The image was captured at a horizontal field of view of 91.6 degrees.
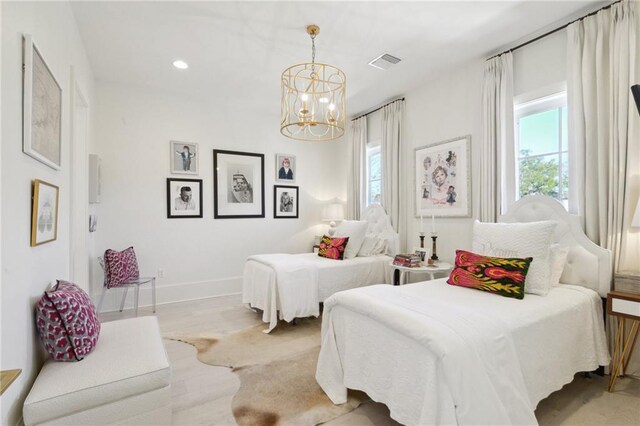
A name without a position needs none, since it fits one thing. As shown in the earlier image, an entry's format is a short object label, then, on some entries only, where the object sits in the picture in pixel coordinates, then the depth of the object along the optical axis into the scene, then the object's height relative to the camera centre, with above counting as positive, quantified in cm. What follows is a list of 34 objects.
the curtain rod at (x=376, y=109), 416 +161
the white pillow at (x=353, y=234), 384 -20
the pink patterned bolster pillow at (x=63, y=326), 151 -53
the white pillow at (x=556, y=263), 231 -34
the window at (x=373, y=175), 470 +65
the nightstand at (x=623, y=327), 193 -74
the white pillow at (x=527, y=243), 214 -20
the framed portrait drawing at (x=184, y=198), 416 +28
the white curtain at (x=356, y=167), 482 +81
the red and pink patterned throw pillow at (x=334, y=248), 374 -36
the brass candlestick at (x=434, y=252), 341 -38
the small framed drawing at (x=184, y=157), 417 +84
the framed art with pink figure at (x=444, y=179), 335 +45
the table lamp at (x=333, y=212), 507 +10
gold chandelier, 252 +160
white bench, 130 -75
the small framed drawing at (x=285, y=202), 496 +27
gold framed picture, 154 +4
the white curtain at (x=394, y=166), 409 +70
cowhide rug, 185 -115
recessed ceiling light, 323 +164
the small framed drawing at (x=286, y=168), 497 +82
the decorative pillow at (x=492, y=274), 207 -40
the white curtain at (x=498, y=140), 294 +74
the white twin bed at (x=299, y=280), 313 -67
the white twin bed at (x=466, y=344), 137 -67
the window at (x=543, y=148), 268 +63
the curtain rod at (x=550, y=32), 232 +157
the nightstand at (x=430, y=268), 316 -52
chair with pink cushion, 341 -58
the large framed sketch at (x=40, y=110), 144 +59
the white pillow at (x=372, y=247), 400 -37
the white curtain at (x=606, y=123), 218 +69
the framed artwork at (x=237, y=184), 447 +51
